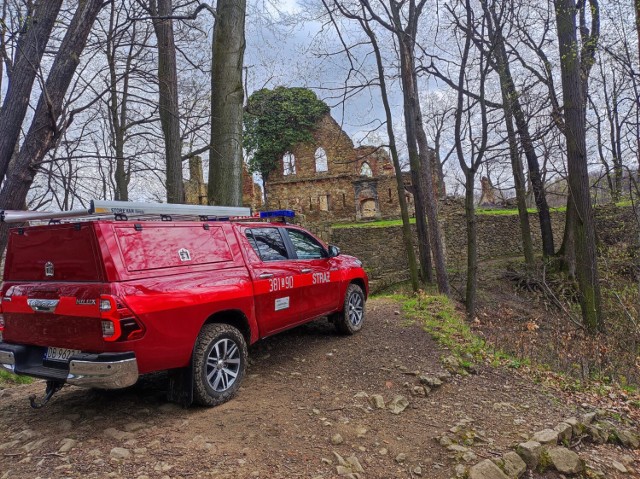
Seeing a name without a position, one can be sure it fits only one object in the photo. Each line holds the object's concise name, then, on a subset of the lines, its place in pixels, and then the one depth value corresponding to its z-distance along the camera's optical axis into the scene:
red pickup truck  3.38
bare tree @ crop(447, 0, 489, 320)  10.91
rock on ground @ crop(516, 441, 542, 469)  3.62
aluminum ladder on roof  3.53
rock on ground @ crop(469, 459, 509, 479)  3.30
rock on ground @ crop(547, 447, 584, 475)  3.62
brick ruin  28.67
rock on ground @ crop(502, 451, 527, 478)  3.44
